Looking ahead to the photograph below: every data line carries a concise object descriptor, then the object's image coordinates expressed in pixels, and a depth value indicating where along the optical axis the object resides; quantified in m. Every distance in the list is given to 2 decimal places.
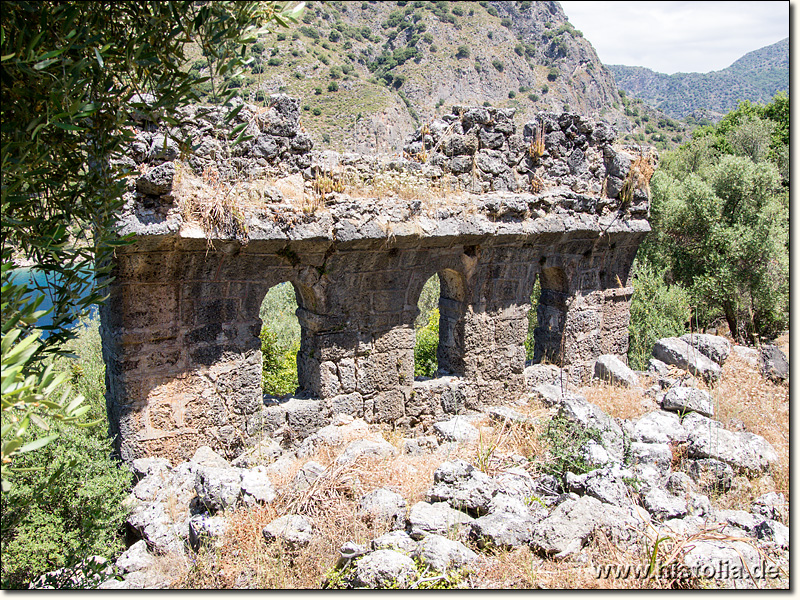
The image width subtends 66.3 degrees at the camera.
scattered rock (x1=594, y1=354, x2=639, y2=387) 9.44
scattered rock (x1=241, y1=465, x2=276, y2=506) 5.29
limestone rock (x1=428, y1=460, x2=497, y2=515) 5.13
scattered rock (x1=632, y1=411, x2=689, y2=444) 6.90
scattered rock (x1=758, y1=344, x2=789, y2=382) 10.44
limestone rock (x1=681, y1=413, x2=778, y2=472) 6.44
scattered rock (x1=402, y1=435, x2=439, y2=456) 7.13
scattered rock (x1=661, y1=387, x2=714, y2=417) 7.84
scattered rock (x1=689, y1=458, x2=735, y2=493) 6.16
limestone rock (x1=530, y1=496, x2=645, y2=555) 4.60
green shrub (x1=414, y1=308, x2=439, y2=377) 10.70
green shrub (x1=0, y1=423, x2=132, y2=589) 4.42
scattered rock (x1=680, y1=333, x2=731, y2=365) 10.53
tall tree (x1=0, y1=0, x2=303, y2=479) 2.84
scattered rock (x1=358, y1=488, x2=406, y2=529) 4.95
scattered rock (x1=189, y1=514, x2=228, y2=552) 4.77
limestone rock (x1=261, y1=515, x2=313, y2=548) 4.67
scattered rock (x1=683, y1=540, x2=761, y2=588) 4.34
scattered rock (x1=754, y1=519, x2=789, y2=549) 5.02
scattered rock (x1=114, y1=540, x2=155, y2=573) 4.77
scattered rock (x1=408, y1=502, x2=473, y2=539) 4.80
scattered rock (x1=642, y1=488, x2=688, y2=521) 5.23
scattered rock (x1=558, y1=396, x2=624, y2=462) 6.28
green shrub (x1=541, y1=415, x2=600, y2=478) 5.85
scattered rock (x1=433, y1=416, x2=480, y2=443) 7.19
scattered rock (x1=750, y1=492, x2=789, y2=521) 5.53
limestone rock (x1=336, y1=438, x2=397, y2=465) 6.05
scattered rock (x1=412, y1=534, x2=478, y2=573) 4.31
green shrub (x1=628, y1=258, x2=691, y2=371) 11.77
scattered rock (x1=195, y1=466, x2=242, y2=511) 5.27
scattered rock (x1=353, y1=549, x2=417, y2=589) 4.12
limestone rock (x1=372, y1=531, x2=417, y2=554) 4.54
